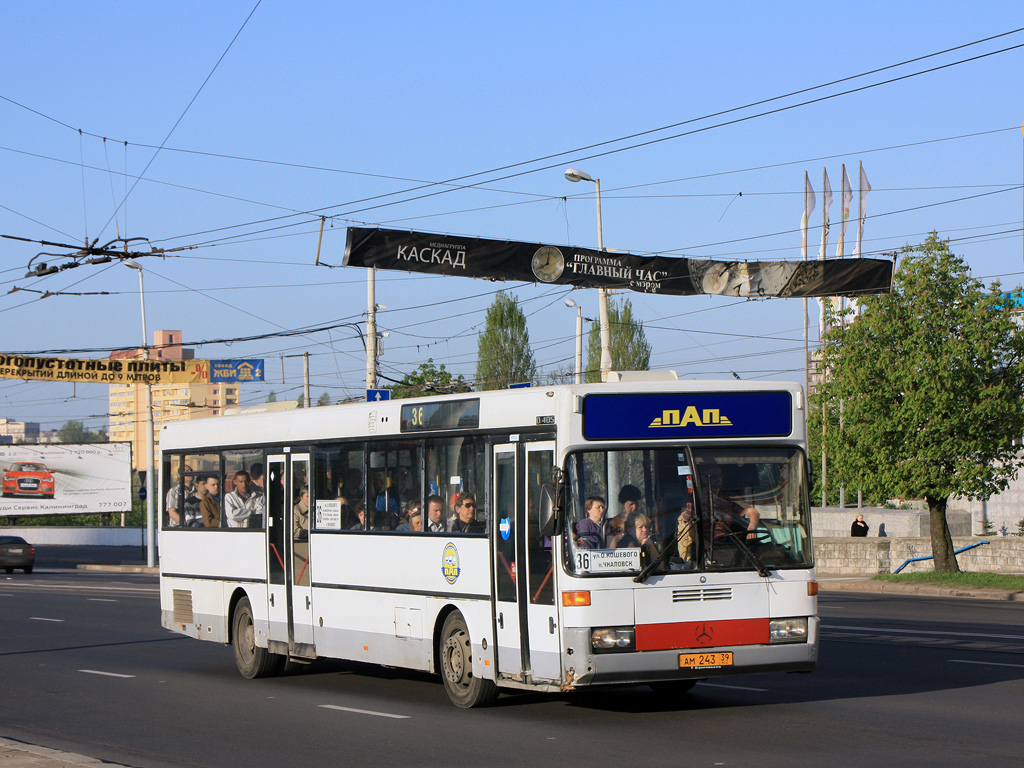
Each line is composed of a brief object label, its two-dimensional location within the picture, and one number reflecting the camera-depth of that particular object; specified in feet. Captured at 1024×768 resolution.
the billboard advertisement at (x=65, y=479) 266.98
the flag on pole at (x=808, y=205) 208.54
